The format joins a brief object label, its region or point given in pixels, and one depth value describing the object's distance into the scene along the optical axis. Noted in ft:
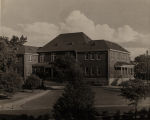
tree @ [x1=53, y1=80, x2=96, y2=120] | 57.11
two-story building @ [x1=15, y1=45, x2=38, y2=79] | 199.00
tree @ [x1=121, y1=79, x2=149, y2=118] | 82.33
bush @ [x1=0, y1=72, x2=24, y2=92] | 123.54
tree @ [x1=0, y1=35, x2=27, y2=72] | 132.26
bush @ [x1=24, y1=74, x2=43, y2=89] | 144.56
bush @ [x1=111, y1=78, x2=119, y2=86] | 178.99
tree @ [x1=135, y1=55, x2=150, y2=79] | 232.98
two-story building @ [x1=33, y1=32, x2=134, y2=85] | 178.50
